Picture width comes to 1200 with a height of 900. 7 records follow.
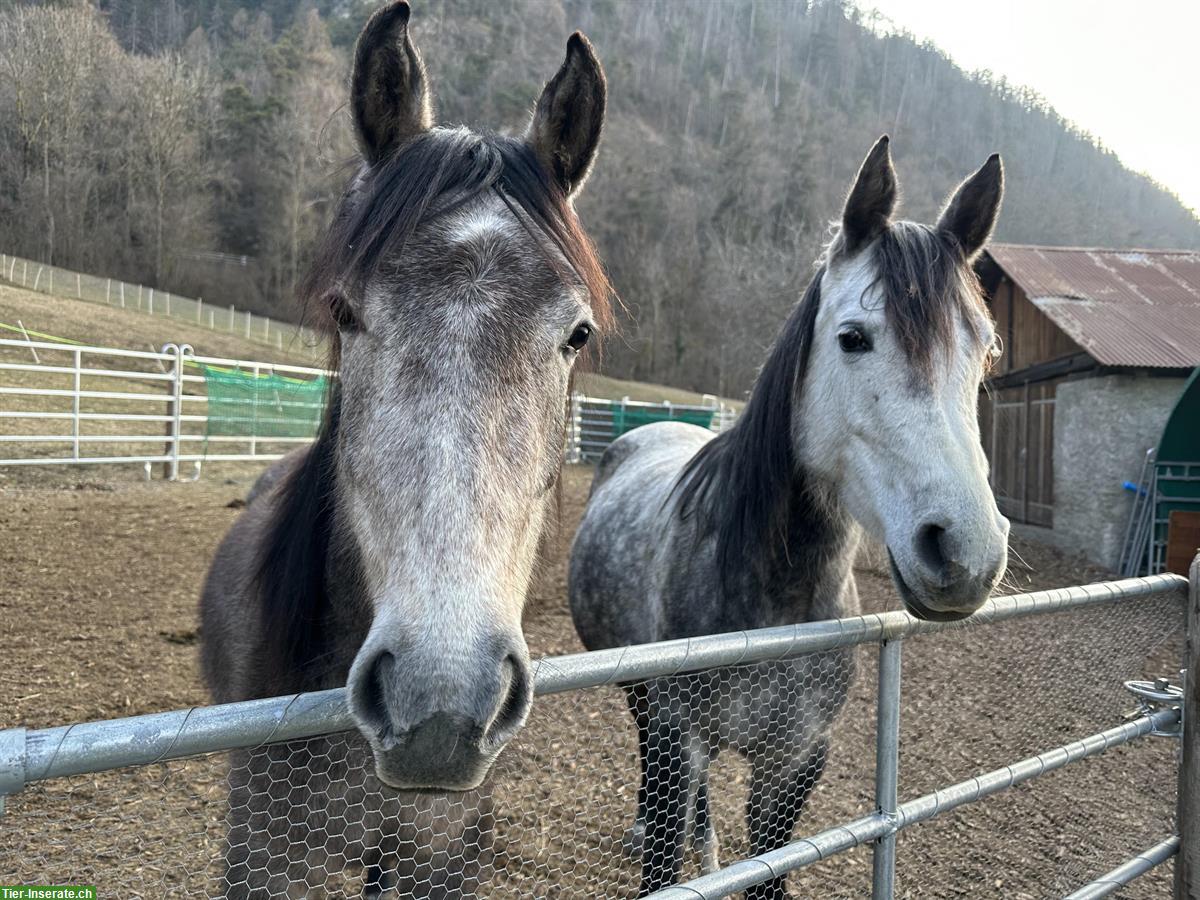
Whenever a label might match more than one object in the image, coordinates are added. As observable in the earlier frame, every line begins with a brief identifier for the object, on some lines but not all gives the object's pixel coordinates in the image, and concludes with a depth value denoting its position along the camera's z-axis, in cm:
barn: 1085
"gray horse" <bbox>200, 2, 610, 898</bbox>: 108
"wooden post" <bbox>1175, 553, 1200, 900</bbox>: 249
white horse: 198
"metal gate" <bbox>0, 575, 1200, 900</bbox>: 152
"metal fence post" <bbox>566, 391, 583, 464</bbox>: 2008
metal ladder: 1033
